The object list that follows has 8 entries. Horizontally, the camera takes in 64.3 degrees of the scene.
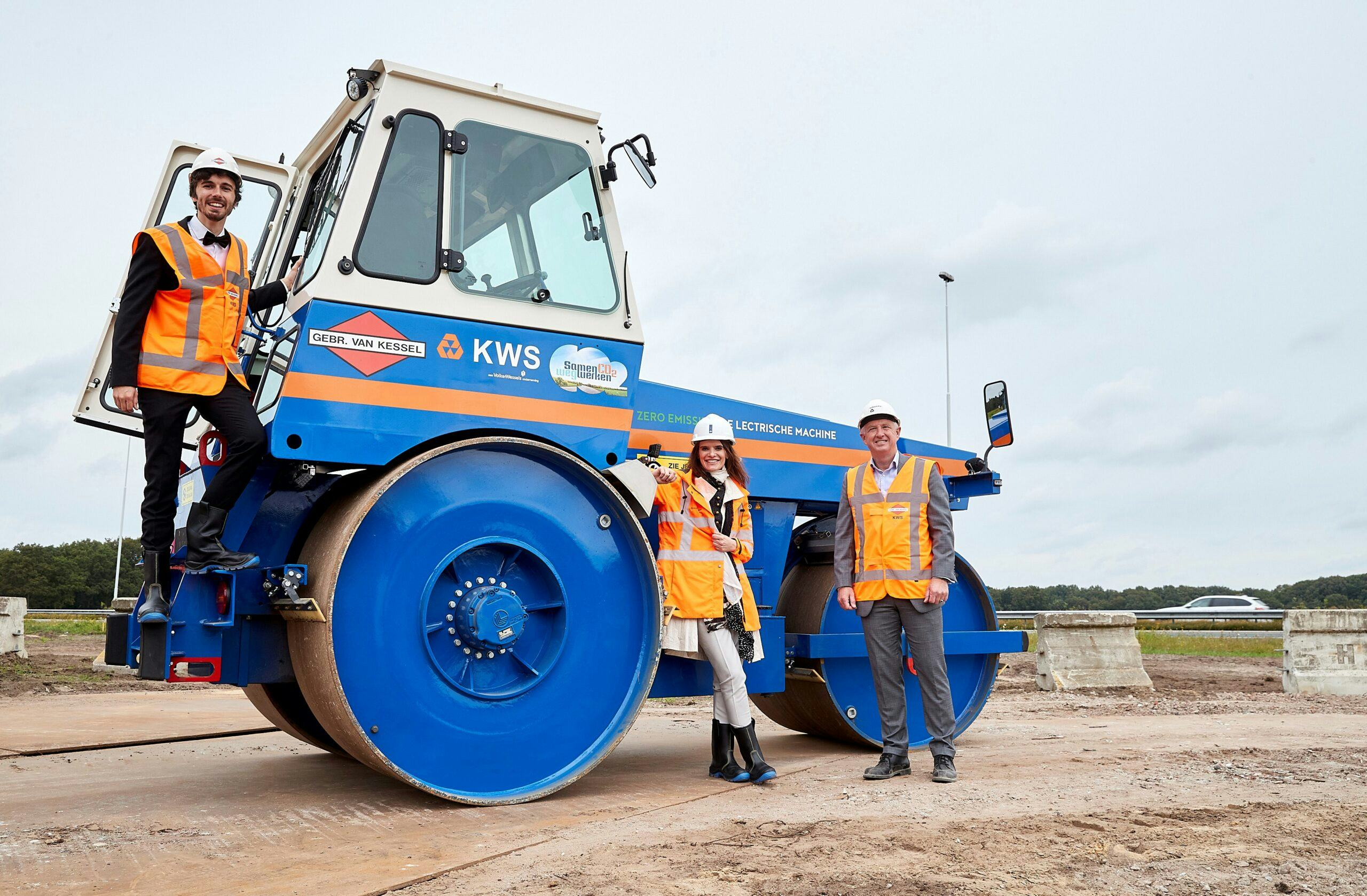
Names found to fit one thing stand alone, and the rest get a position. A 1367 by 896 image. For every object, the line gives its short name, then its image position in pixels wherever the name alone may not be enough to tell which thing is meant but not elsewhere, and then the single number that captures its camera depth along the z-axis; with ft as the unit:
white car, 146.41
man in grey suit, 19.99
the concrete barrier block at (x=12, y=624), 51.90
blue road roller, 16.07
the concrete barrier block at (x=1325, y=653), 39.45
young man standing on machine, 15.51
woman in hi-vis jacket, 19.29
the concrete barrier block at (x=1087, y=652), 40.16
